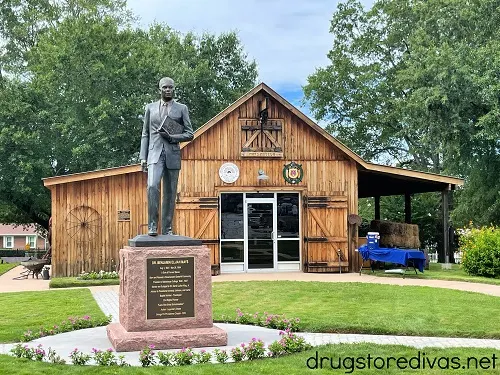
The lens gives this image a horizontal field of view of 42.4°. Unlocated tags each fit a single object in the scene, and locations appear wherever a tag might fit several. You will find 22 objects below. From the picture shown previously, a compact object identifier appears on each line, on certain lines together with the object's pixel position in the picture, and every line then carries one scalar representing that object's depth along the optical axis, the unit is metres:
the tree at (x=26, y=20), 33.97
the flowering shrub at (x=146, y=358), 7.09
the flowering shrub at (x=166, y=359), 7.12
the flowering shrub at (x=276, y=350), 7.61
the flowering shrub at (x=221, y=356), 7.26
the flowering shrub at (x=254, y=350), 7.42
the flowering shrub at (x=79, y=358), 7.21
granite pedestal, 8.15
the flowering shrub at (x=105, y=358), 7.13
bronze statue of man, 8.76
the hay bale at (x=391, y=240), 20.95
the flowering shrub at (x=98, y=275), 17.03
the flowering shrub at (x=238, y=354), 7.35
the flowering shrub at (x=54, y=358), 7.25
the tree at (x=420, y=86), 23.84
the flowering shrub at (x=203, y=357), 7.26
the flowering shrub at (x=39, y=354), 7.45
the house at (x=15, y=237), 62.16
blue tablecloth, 17.30
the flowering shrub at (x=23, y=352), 7.56
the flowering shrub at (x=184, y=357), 7.17
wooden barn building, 18.16
